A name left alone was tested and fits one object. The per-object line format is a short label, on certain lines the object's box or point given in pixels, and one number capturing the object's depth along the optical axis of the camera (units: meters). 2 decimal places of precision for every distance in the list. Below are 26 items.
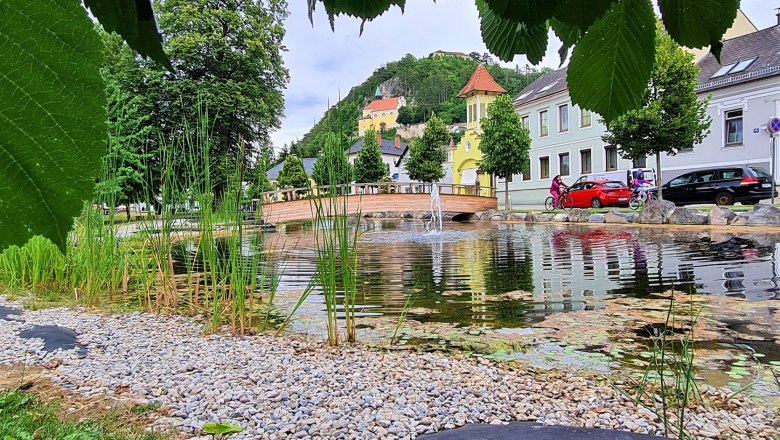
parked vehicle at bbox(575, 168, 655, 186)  20.27
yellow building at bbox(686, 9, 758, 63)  22.33
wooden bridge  22.81
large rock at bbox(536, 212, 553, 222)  16.55
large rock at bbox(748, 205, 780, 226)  10.77
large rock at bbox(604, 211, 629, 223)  14.31
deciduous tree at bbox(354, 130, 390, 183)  38.78
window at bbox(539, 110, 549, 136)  26.83
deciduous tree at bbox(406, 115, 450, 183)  33.69
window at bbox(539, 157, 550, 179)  27.16
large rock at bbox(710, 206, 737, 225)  11.80
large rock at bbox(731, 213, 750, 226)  11.34
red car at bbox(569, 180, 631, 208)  18.50
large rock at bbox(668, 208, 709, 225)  12.56
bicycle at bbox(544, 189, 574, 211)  19.80
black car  14.43
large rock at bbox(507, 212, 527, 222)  18.57
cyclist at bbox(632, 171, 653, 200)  18.42
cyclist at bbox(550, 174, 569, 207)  20.52
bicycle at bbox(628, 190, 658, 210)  18.11
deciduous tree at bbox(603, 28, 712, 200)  14.77
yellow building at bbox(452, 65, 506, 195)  32.00
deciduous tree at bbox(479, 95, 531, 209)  21.77
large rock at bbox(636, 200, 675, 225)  13.37
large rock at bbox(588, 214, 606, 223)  14.82
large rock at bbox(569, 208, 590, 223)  15.42
